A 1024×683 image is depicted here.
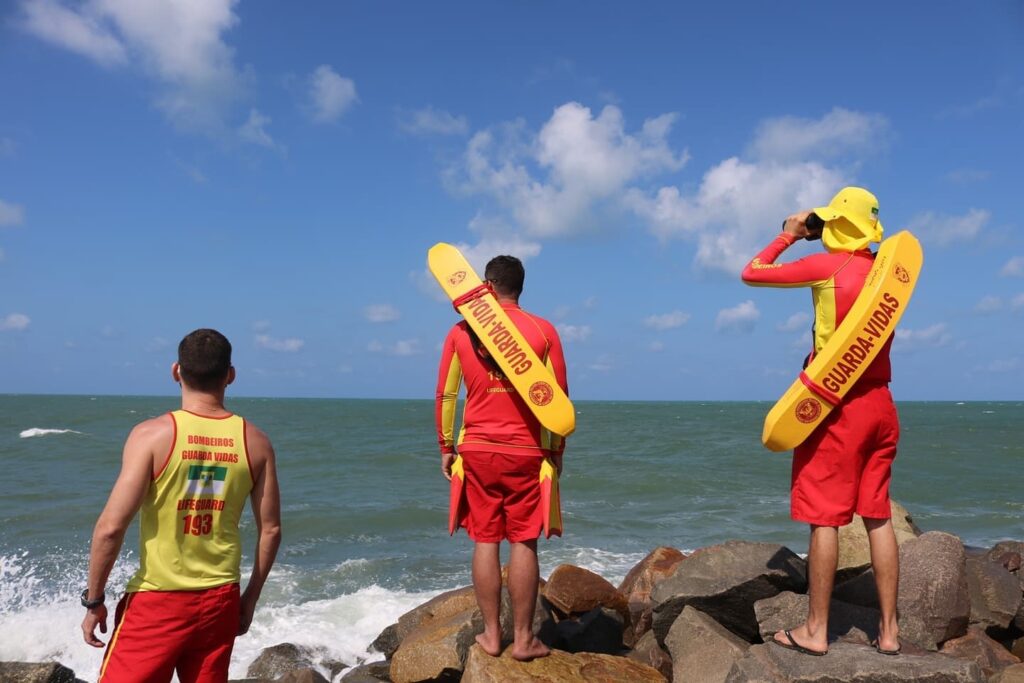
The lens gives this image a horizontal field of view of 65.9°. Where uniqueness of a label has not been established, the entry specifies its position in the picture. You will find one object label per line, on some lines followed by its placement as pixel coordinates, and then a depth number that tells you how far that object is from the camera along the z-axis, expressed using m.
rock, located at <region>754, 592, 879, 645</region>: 4.96
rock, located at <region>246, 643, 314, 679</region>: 7.45
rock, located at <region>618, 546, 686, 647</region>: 6.86
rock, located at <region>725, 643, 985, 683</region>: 3.95
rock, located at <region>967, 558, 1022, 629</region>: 6.00
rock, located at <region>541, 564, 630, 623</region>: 7.11
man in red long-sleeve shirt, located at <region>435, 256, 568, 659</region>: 4.60
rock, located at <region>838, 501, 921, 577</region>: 6.79
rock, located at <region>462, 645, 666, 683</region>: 4.57
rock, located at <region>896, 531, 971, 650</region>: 5.25
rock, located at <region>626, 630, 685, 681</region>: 5.70
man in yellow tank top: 2.89
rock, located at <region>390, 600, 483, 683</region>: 5.63
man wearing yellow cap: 4.21
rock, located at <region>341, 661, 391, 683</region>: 6.44
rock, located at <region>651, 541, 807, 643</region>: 5.79
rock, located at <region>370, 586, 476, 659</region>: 7.09
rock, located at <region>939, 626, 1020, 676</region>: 5.12
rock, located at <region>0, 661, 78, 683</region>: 5.48
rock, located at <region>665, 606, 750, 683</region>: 4.82
